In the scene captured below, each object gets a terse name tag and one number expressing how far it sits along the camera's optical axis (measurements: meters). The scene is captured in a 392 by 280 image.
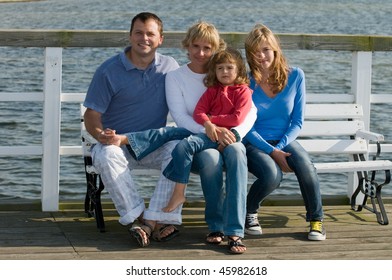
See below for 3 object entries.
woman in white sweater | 7.27
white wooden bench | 8.19
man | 7.46
